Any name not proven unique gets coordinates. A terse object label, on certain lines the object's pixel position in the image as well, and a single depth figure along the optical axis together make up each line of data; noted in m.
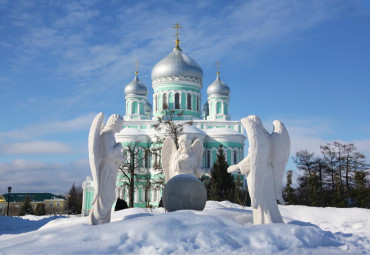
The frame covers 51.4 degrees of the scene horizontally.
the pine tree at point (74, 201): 44.28
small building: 57.45
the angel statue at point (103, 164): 8.21
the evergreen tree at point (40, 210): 38.35
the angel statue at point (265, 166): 8.07
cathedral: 34.45
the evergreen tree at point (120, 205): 15.72
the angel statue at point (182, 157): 11.86
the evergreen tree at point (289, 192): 23.11
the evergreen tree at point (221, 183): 21.67
